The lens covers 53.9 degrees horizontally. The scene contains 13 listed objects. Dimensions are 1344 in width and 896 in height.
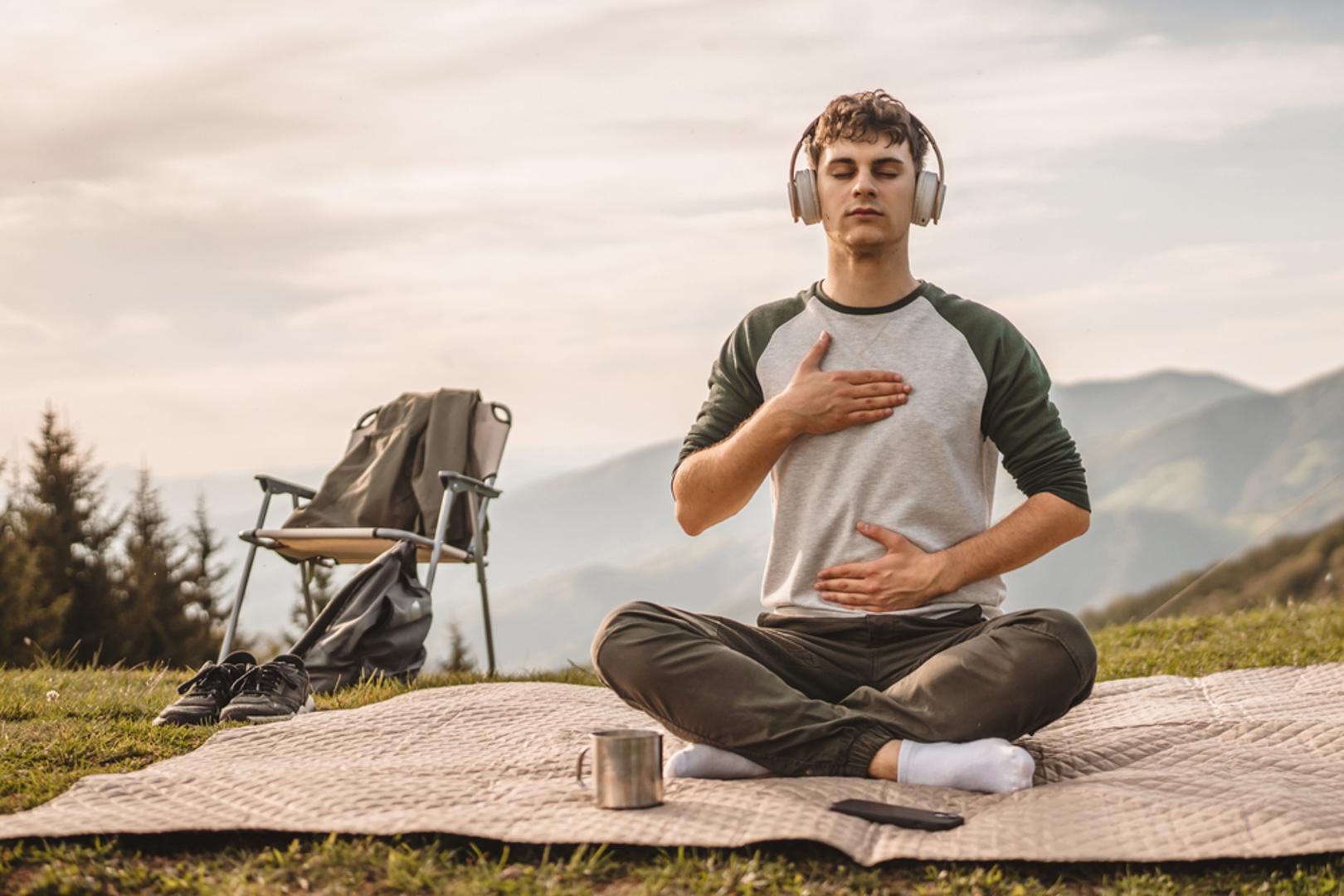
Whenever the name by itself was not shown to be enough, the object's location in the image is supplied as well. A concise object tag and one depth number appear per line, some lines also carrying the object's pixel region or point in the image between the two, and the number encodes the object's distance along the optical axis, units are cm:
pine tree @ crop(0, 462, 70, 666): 1798
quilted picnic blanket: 215
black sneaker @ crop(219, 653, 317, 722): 379
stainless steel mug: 230
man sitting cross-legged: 260
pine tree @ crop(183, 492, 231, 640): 2205
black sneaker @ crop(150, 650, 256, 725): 371
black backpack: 474
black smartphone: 219
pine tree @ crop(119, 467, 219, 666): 2033
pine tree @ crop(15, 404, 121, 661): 1941
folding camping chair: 548
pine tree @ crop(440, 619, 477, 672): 3359
